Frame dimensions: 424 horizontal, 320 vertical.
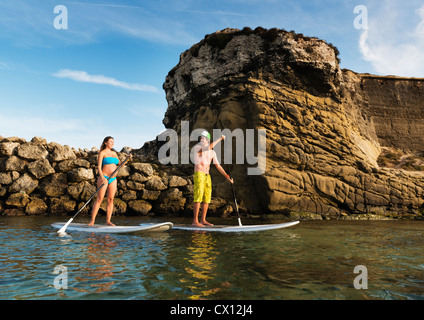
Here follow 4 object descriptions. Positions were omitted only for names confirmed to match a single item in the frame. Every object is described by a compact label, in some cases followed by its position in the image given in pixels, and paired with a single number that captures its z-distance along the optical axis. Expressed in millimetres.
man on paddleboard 10172
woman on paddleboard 9391
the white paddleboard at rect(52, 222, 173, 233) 8461
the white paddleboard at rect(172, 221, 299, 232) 9344
